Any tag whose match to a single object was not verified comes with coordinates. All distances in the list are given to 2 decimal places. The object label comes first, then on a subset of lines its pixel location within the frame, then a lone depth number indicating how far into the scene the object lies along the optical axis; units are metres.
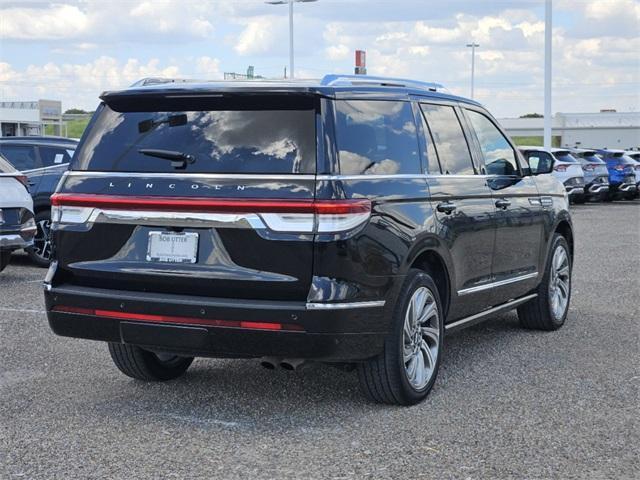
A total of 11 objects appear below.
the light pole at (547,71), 33.31
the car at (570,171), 28.59
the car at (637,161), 33.25
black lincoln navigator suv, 5.11
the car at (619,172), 32.09
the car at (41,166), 12.73
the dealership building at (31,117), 71.50
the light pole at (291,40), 42.96
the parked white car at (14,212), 10.77
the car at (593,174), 29.73
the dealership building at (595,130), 91.69
